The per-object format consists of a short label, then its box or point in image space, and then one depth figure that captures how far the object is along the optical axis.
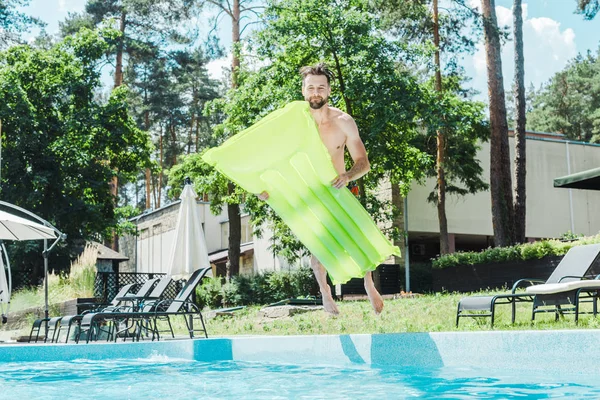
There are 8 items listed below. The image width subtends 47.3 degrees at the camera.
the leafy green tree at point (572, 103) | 44.69
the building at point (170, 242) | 29.37
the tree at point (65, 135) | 20.73
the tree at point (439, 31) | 20.98
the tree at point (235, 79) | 21.42
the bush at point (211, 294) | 18.88
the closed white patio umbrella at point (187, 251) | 11.96
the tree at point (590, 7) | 20.86
